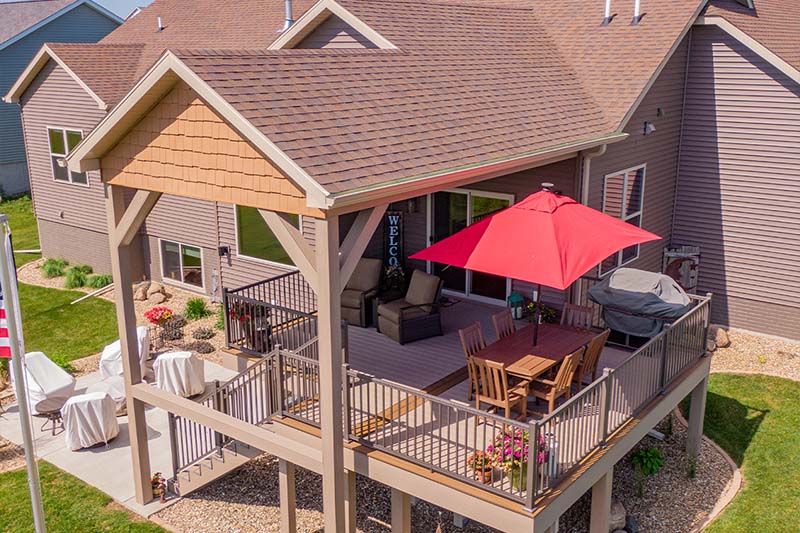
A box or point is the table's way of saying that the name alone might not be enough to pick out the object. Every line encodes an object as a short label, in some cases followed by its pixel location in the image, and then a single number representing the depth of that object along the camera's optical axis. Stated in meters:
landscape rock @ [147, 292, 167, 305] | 20.34
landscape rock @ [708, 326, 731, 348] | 16.47
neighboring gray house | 32.22
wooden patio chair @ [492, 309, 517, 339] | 11.36
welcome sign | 14.83
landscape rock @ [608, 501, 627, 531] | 10.82
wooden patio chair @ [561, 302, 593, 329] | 12.14
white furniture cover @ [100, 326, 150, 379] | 15.04
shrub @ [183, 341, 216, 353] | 17.23
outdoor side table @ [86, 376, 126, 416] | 14.20
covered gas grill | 11.58
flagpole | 8.50
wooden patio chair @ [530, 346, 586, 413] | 9.59
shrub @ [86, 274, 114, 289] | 21.70
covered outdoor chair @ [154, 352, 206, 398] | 14.04
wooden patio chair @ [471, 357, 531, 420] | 9.45
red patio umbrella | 9.30
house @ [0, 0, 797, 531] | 8.43
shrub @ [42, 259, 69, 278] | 22.73
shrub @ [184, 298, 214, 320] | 19.06
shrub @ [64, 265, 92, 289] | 21.89
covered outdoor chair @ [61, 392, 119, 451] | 12.62
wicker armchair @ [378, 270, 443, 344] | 12.41
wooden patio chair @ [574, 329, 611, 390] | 10.27
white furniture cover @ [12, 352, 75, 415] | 13.45
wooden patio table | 9.82
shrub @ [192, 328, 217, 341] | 17.78
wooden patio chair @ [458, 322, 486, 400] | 10.28
